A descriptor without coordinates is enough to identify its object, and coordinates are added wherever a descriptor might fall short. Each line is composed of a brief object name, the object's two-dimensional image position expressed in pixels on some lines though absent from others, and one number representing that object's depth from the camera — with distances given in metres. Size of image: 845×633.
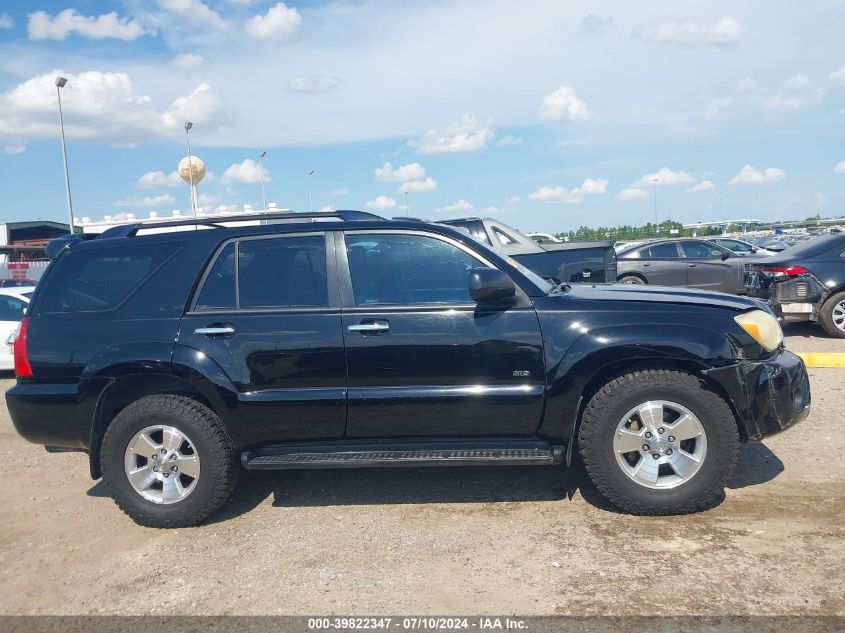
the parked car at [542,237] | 25.36
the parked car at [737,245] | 22.47
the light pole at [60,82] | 28.21
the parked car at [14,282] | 15.61
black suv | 4.38
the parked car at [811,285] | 9.81
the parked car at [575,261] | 10.30
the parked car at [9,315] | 10.14
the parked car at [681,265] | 15.01
